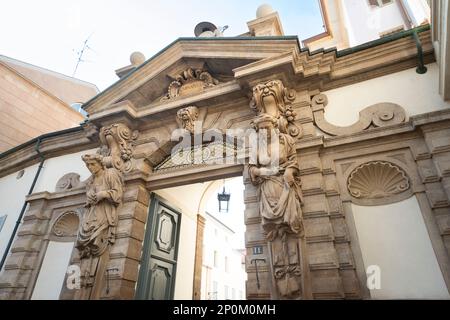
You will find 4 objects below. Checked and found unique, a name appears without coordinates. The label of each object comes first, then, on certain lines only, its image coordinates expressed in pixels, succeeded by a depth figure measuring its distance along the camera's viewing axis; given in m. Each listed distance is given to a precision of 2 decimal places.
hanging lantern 7.60
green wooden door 5.50
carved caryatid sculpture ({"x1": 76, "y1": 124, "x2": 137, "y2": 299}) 5.15
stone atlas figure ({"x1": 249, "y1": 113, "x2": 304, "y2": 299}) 3.90
